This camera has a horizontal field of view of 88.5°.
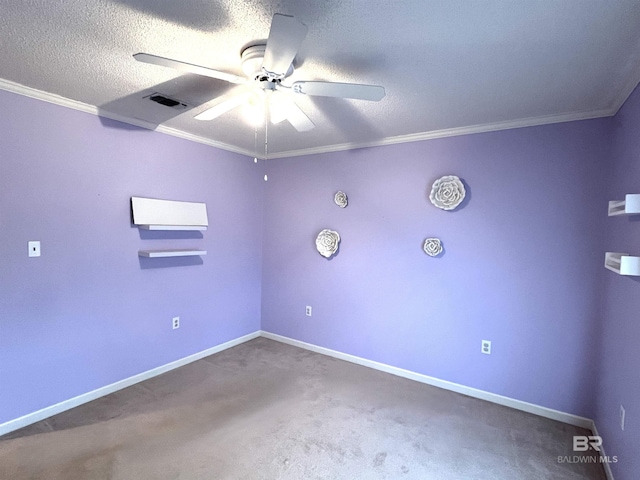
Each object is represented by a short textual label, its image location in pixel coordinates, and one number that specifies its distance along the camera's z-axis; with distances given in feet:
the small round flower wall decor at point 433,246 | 9.59
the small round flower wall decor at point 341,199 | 11.35
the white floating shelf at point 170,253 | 9.42
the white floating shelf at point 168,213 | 9.32
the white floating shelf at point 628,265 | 4.64
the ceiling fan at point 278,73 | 4.01
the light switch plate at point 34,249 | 7.47
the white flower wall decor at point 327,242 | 11.59
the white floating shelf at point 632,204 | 4.72
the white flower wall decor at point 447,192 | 9.18
